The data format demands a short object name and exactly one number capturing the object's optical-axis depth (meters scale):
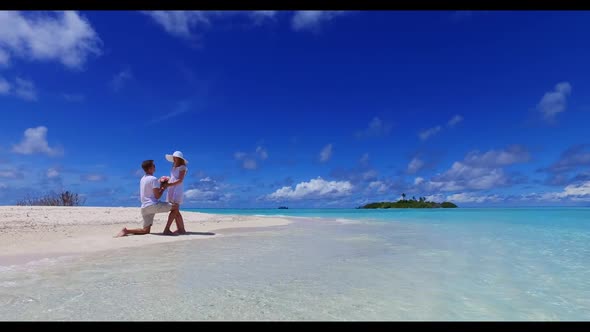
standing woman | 8.60
